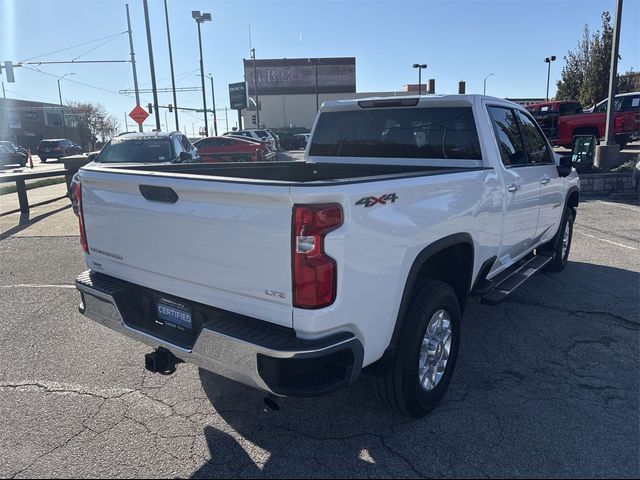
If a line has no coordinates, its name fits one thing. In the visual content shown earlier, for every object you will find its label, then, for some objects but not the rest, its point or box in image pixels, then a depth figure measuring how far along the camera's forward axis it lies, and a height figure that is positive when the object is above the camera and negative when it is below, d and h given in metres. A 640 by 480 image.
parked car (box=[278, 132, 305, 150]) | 45.54 -0.57
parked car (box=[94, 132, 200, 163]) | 10.79 -0.20
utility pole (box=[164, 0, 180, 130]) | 31.25 +3.73
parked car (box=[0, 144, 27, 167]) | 33.28 -0.76
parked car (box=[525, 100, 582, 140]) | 21.62 +0.65
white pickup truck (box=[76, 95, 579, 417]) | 2.35 -0.68
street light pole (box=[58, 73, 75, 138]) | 71.31 +2.99
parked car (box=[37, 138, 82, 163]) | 39.75 -0.50
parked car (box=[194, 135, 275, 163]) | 22.37 -0.34
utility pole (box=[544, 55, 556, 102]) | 48.38 +6.47
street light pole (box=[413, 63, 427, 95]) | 57.91 +7.42
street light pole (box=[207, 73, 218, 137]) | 51.29 +2.49
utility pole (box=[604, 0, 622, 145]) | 13.33 +1.33
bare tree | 75.25 +3.05
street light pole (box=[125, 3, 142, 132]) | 27.95 +4.27
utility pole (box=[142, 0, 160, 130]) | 23.38 +3.90
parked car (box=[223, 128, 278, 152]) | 32.43 +0.18
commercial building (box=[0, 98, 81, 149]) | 62.88 +3.02
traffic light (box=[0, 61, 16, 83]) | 30.58 +4.40
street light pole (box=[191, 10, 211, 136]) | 37.00 +8.81
